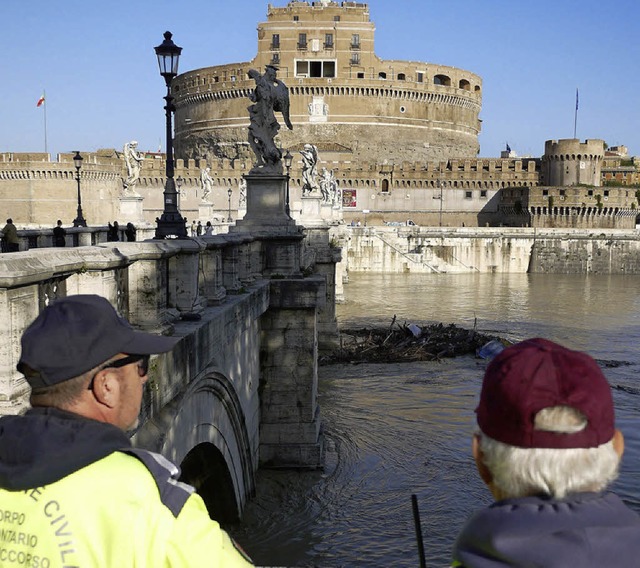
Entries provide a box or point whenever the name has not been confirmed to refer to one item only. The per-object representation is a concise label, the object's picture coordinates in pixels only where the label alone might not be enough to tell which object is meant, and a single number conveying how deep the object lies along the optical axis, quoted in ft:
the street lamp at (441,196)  230.68
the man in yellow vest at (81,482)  5.91
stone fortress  210.59
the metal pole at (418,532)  8.10
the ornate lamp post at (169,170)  28.35
